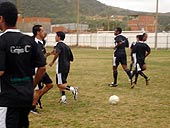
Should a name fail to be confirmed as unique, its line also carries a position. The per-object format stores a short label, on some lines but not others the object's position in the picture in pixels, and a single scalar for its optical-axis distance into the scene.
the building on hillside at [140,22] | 96.54
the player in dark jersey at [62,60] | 9.65
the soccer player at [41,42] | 8.40
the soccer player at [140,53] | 13.59
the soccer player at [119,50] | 13.08
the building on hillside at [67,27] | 92.38
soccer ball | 9.84
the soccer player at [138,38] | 13.55
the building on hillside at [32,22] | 82.06
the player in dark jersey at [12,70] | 3.93
